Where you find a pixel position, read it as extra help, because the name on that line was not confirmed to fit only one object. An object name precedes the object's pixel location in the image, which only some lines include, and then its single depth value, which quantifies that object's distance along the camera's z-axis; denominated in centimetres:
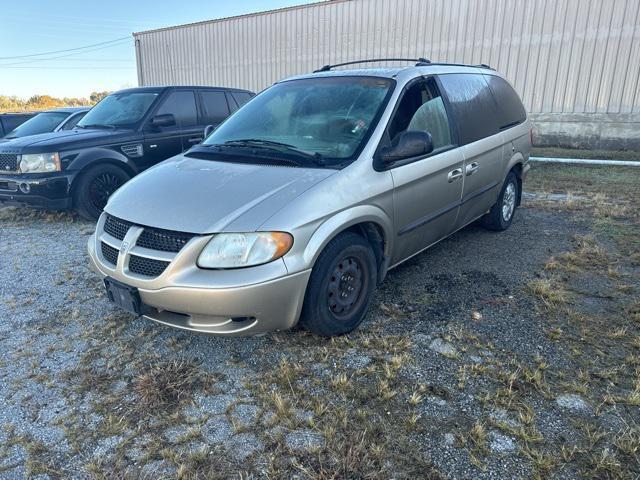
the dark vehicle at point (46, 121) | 837
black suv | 565
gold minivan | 250
